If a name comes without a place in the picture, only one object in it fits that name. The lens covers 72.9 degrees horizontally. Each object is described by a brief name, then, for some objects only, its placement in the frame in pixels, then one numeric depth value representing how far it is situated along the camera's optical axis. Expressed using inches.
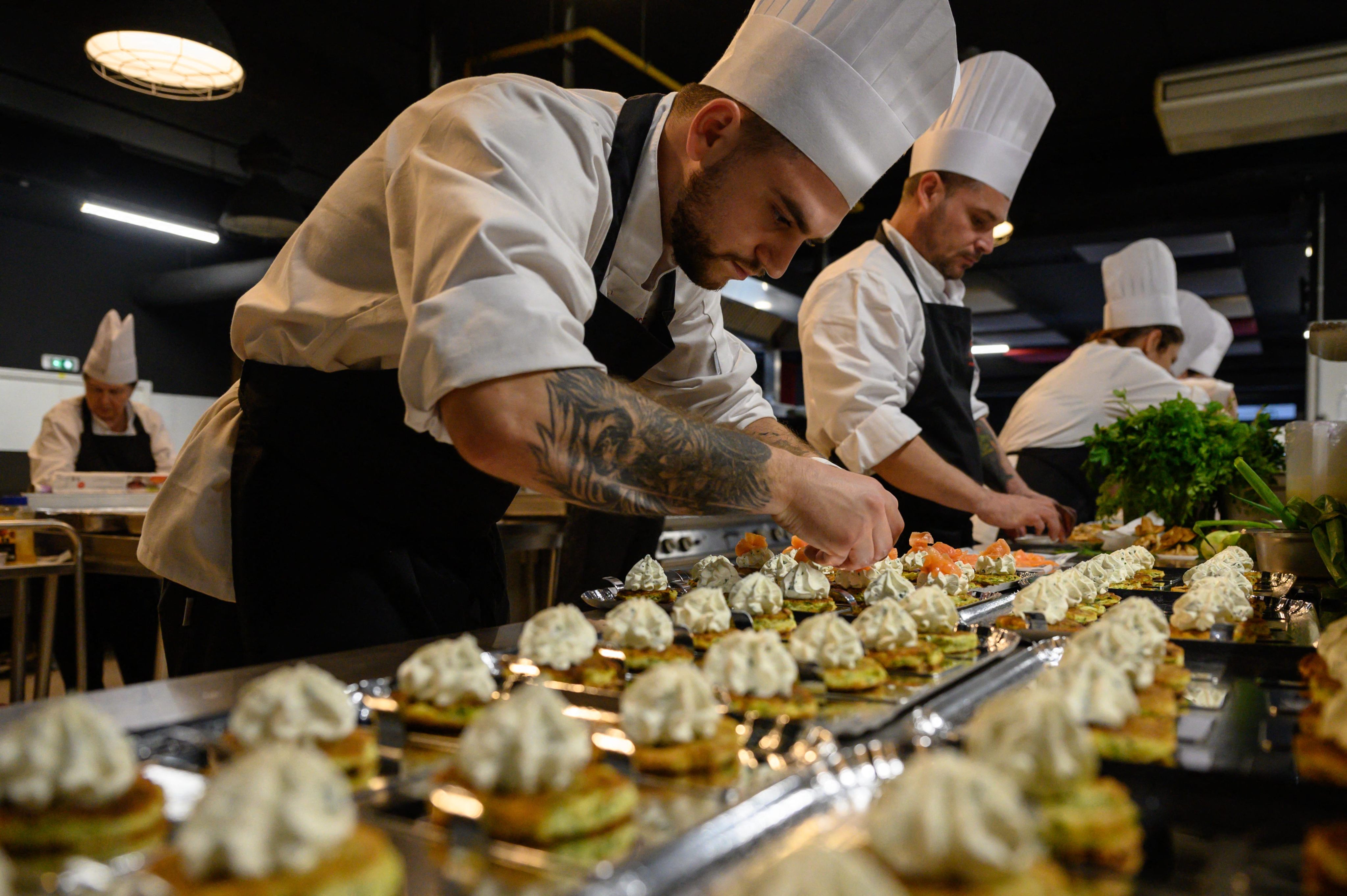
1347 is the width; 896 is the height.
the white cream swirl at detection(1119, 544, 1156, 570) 75.6
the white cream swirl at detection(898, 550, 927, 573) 74.6
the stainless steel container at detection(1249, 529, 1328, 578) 68.9
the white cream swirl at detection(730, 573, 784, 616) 54.8
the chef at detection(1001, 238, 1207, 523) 152.2
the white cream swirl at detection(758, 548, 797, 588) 64.3
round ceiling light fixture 145.0
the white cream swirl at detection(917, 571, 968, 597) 62.9
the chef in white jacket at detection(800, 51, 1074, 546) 104.3
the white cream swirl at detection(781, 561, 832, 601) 61.9
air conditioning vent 197.0
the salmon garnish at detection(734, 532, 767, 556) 77.4
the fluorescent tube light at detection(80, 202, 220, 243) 279.7
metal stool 108.2
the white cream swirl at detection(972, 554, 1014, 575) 75.3
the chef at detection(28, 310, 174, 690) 222.8
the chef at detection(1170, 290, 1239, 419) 235.9
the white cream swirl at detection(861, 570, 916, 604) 58.7
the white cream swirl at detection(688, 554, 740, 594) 63.2
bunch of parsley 95.5
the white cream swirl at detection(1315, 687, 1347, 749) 28.4
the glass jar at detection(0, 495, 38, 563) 114.8
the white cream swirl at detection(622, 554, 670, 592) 63.4
